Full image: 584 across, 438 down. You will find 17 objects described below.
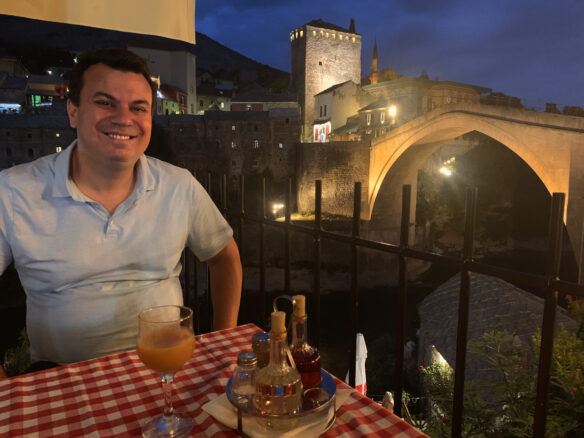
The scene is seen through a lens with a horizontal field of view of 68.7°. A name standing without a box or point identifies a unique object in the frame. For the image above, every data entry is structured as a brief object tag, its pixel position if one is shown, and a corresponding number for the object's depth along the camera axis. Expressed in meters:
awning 1.70
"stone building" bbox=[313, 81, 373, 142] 31.67
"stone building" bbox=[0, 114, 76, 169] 23.31
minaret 42.29
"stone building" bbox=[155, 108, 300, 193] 24.16
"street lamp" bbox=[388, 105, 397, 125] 28.78
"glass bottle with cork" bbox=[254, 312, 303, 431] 1.00
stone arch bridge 12.87
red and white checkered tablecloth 1.09
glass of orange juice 1.09
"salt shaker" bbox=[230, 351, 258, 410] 1.11
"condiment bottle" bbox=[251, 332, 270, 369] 1.16
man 1.77
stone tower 34.94
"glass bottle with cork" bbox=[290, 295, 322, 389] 1.14
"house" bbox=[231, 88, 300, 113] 33.06
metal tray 1.01
